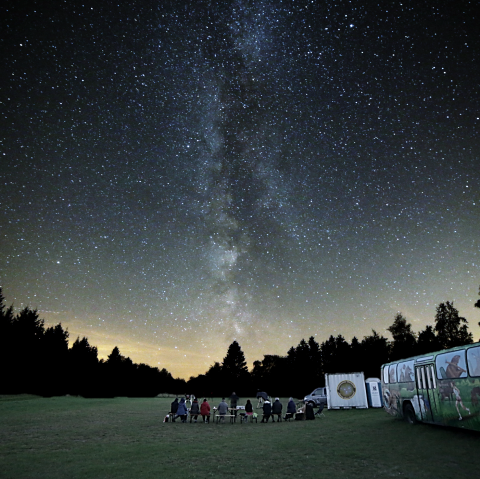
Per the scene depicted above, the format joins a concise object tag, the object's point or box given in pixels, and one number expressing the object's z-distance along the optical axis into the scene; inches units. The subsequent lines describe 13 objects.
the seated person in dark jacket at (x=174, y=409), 926.9
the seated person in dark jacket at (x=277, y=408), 928.6
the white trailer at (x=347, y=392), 1262.3
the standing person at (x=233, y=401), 1077.5
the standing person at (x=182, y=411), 920.3
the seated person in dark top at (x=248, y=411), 931.3
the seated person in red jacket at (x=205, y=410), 911.7
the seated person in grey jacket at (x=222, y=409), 933.2
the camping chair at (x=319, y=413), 1007.6
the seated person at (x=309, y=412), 959.6
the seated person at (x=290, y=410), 959.9
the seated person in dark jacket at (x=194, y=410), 916.5
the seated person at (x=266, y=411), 912.1
